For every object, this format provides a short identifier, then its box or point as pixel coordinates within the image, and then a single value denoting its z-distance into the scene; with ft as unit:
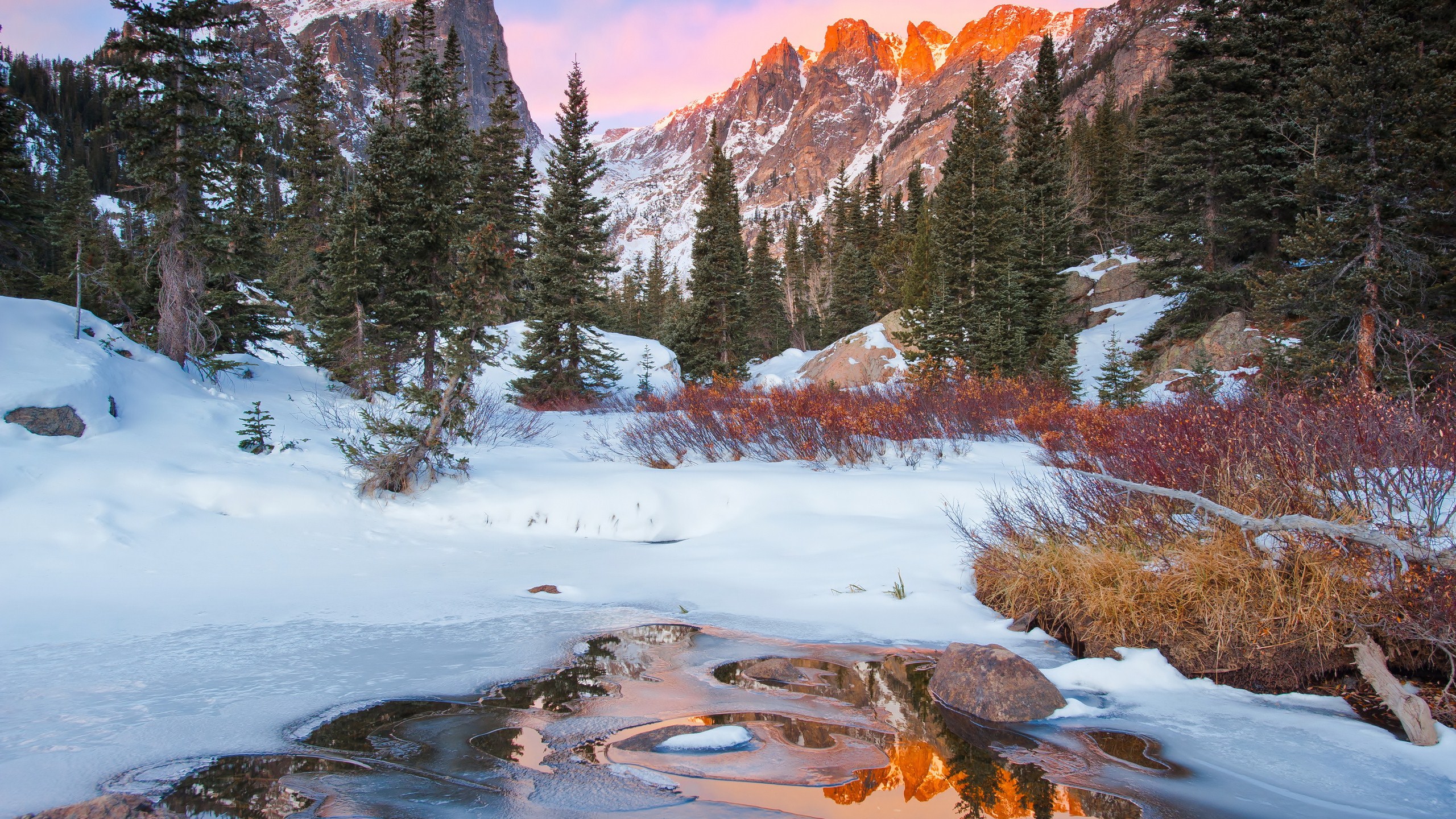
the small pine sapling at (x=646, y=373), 74.28
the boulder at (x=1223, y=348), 61.21
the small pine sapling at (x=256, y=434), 30.91
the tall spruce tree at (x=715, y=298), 86.22
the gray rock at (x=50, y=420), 26.23
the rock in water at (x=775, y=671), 15.47
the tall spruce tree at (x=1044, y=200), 84.38
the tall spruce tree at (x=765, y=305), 141.38
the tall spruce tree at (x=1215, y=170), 64.49
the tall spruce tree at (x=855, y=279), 146.20
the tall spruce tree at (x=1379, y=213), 41.55
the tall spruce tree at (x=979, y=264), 75.20
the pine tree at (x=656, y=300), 182.70
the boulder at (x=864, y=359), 83.76
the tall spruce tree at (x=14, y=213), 61.41
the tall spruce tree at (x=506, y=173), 96.84
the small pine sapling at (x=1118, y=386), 48.06
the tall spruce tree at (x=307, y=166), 76.59
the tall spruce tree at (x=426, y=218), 55.57
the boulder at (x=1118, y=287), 93.40
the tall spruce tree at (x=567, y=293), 71.36
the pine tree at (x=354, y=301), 52.19
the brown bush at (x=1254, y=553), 14.08
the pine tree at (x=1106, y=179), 125.08
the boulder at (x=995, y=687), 13.55
